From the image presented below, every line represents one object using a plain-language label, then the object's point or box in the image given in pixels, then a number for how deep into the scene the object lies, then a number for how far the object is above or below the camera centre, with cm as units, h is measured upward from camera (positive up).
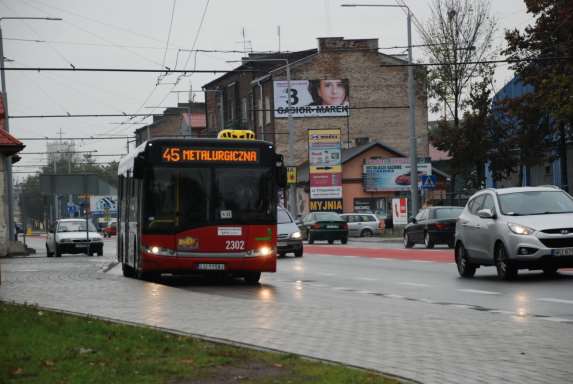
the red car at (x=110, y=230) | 11196 +77
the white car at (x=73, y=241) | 5119 -5
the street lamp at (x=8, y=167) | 4791 +284
